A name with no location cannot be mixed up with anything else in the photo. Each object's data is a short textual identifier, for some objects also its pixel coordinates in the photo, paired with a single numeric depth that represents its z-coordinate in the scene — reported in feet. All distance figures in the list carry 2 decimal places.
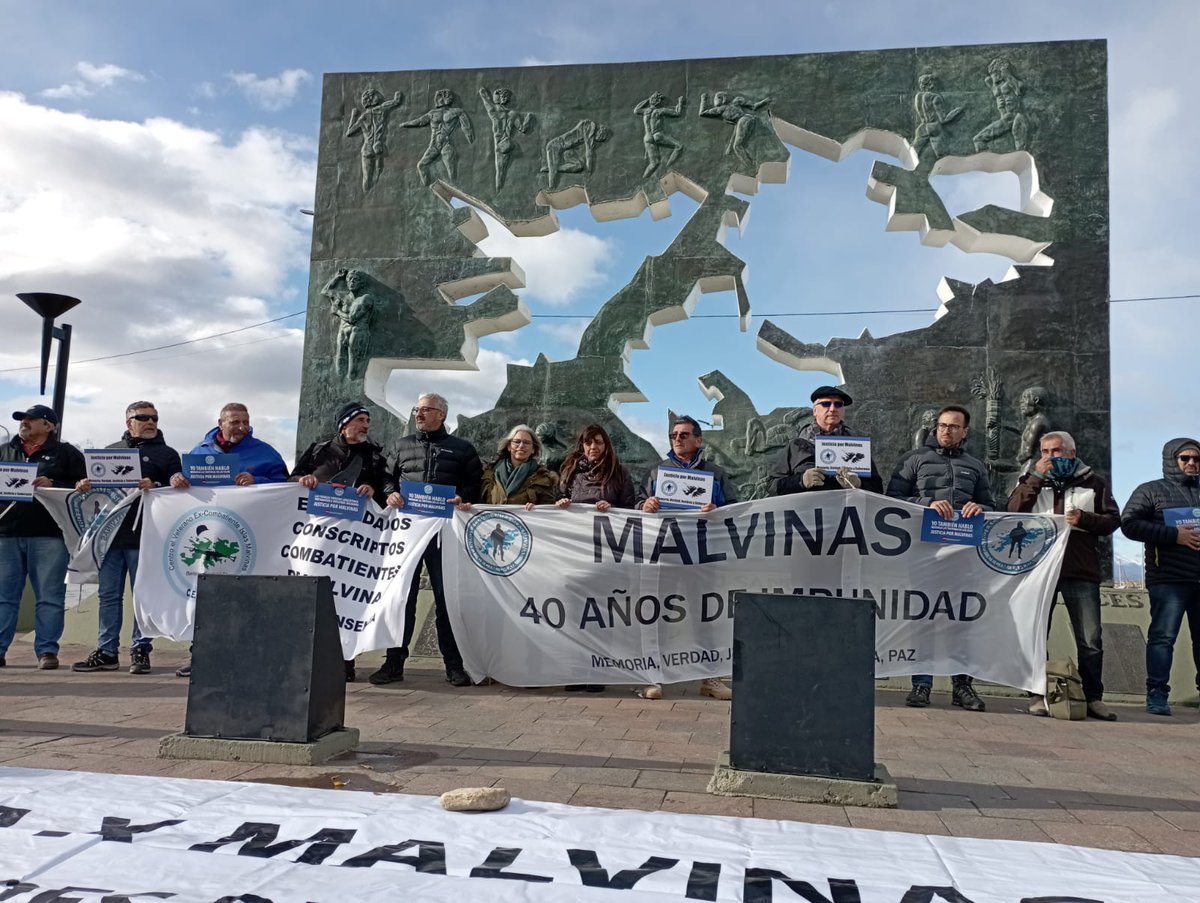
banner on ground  8.71
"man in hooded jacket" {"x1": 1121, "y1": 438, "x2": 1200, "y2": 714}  21.31
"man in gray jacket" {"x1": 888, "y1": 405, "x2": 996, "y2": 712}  21.17
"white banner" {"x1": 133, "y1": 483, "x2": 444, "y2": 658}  22.09
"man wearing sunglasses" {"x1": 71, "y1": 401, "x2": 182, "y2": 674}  23.29
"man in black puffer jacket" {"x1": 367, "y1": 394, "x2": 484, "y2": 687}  22.38
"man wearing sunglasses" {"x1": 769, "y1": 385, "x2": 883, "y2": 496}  21.74
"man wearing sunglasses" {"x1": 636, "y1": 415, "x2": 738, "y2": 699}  21.56
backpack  20.22
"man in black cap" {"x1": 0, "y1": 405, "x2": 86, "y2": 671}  23.73
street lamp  33.81
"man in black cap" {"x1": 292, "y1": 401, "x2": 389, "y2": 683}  23.03
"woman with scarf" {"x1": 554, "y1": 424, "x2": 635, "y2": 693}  22.49
